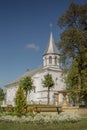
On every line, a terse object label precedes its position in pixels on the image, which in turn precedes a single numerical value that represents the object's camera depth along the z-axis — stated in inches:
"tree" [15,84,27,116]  477.8
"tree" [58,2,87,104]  810.3
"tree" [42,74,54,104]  1726.7
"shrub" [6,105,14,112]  626.7
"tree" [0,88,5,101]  2365.3
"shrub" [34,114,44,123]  379.0
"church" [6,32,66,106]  2114.4
